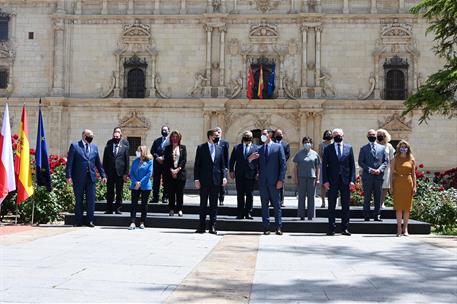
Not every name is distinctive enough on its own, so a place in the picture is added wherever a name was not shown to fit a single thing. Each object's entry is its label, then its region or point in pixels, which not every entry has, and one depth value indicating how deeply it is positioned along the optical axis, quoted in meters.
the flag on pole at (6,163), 11.34
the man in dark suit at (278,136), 13.95
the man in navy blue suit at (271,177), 11.98
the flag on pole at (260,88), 32.16
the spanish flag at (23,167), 12.52
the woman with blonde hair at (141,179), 12.44
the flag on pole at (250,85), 32.12
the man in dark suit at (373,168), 12.96
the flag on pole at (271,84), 32.31
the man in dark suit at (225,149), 12.56
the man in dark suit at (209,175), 11.98
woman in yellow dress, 11.78
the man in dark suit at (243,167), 12.81
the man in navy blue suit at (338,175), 12.05
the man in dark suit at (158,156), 14.38
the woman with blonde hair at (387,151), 13.37
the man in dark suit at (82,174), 12.75
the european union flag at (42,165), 13.26
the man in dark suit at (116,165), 13.52
